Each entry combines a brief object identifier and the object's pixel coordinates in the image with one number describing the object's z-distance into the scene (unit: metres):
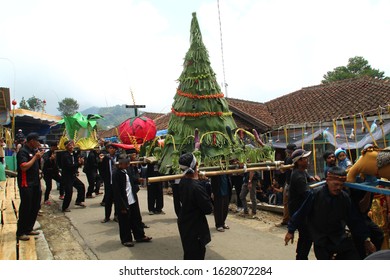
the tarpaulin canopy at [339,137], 7.41
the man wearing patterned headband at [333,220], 3.23
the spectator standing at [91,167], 9.28
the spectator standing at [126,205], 5.39
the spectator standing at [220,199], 6.47
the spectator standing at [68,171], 7.82
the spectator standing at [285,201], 6.75
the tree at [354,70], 26.26
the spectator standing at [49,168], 8.39
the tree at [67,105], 41.81
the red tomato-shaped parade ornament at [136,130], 6.45
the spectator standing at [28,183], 5.03
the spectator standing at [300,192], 3.95
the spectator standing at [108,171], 7.03
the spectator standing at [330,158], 5.52
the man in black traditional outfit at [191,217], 3.74
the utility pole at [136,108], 10.03
